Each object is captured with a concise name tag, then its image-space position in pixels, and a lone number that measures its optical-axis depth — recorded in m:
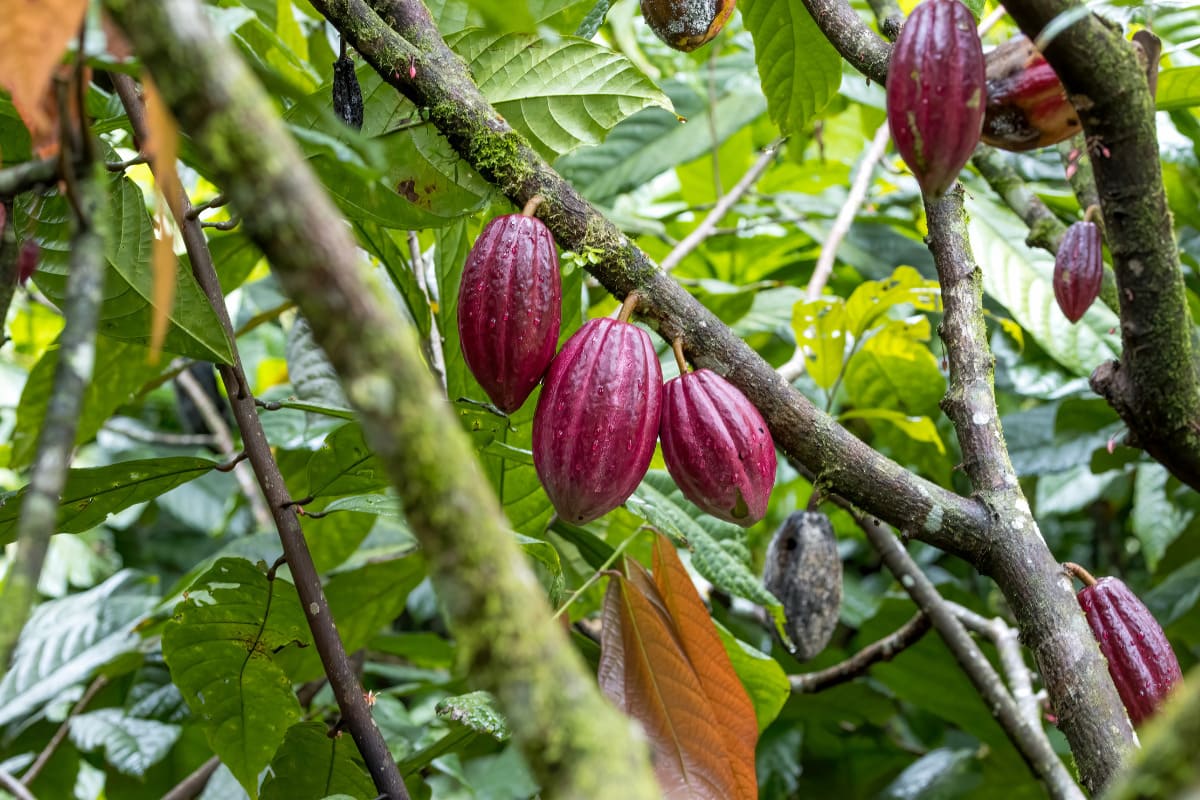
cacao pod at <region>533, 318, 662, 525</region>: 2.25
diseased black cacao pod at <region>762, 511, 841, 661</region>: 2.91
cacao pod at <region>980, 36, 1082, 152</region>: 2.38
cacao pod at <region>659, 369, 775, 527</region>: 2.27
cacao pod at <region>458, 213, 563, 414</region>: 2.26
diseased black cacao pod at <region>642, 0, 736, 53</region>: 2.55
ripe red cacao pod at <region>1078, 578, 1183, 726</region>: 2.29
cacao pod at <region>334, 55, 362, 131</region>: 2.37
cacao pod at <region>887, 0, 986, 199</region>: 2.16
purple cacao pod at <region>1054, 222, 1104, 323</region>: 2.65
